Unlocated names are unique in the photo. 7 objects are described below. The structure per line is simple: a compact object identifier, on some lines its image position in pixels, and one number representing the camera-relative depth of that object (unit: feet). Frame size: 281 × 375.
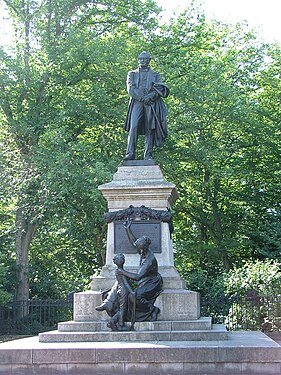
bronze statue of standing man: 46.32
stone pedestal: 40.47
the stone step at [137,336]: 36.52
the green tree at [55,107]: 73.97
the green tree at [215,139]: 83.20
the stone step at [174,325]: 38.63
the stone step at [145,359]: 31.67
